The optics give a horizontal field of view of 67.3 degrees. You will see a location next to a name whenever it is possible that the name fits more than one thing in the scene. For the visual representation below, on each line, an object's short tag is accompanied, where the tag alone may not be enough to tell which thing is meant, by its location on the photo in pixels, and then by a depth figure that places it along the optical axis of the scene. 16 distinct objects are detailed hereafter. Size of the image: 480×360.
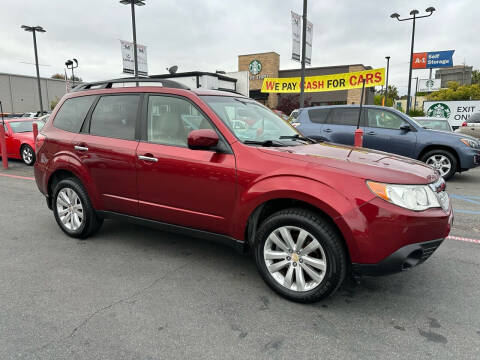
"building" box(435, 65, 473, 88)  75.88
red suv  2.56
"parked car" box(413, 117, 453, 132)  11.40
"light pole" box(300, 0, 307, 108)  12.39
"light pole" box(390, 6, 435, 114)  20.50
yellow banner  17.64
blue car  7.85
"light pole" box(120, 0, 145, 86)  15.26
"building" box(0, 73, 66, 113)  57.88
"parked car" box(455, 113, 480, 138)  11.59
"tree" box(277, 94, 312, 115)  31.12
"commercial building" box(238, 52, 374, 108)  35.75
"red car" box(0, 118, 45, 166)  10.20
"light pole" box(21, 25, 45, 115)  27.27
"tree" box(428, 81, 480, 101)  44.59
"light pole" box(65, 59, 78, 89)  32.67
